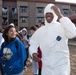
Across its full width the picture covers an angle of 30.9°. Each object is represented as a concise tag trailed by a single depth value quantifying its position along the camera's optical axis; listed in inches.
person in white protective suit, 69.0
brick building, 884.0
